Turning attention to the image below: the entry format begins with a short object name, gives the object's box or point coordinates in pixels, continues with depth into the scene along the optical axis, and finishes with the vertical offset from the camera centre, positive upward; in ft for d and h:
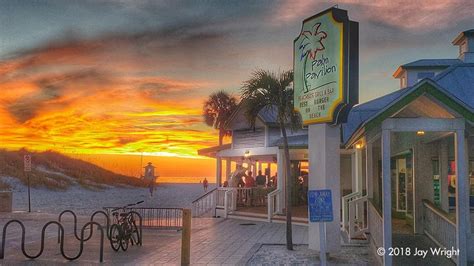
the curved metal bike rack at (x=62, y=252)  39.71 -6.66
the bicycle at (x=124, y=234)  45.11 -5.84
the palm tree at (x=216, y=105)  172.35 +21.25
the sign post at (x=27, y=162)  92.28 +1.03
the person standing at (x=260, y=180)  91.50 -2.04
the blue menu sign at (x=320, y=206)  28.12 -2.03
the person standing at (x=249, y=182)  85.65 -2.23
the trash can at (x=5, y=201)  90.74 -5.86
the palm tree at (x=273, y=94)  45.75 +6.59
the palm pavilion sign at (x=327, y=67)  37.65 +7.73
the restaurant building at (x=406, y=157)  32.78 +1.33
